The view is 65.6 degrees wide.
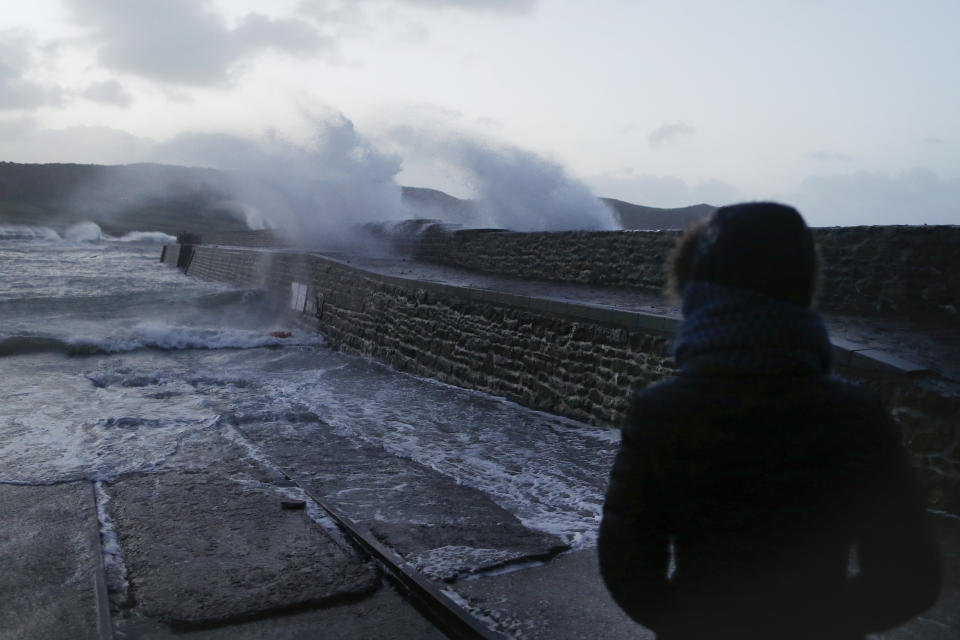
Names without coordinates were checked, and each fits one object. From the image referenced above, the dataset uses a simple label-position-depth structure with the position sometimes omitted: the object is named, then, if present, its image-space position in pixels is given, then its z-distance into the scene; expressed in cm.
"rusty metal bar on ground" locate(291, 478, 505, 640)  355
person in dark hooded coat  127
